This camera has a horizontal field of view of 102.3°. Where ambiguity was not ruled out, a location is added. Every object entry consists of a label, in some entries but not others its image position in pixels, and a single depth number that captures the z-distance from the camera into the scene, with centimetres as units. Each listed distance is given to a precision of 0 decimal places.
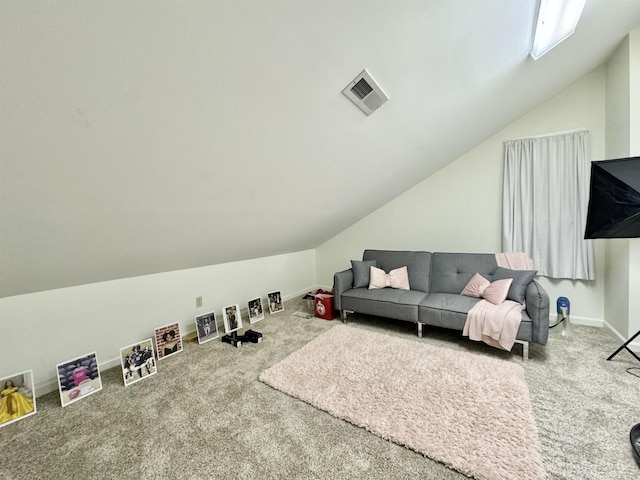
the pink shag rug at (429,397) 130
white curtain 274
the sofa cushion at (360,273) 331
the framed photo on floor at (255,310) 316
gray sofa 214
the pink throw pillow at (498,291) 244
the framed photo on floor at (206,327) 266
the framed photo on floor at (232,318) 287
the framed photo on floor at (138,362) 199
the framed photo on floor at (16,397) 164
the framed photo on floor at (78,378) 178
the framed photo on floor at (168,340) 235
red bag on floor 323
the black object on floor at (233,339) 257
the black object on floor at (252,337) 265
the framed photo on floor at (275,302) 347
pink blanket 214
